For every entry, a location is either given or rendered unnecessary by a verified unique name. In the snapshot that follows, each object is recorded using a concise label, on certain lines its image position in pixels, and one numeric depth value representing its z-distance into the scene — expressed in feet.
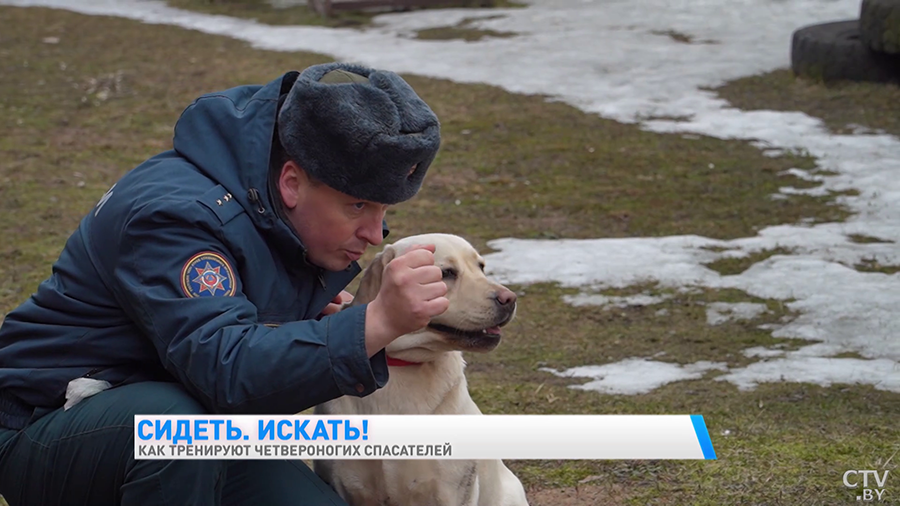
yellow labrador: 9.98
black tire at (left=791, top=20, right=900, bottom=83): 33.12
